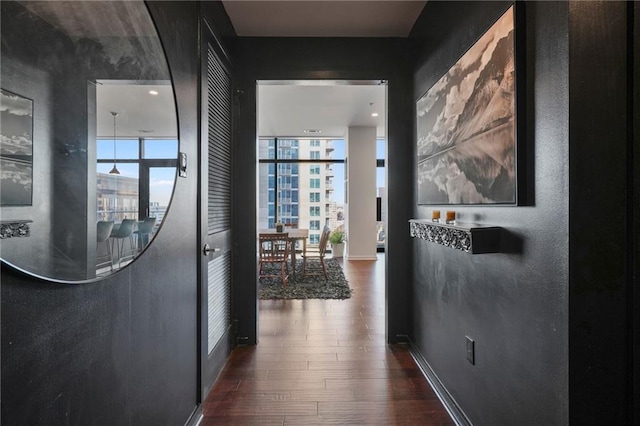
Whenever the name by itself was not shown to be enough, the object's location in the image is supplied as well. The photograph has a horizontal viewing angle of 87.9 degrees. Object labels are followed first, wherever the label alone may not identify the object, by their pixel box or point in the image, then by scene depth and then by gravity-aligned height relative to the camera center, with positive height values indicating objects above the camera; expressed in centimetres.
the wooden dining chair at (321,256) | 529 -70
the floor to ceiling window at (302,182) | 805 +75
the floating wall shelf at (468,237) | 141 -11
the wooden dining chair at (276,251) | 470 -56
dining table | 506 -37
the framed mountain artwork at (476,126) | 133 +43
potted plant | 761 -69
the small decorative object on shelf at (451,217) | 175 -2
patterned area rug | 434 -107
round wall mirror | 71 +21
